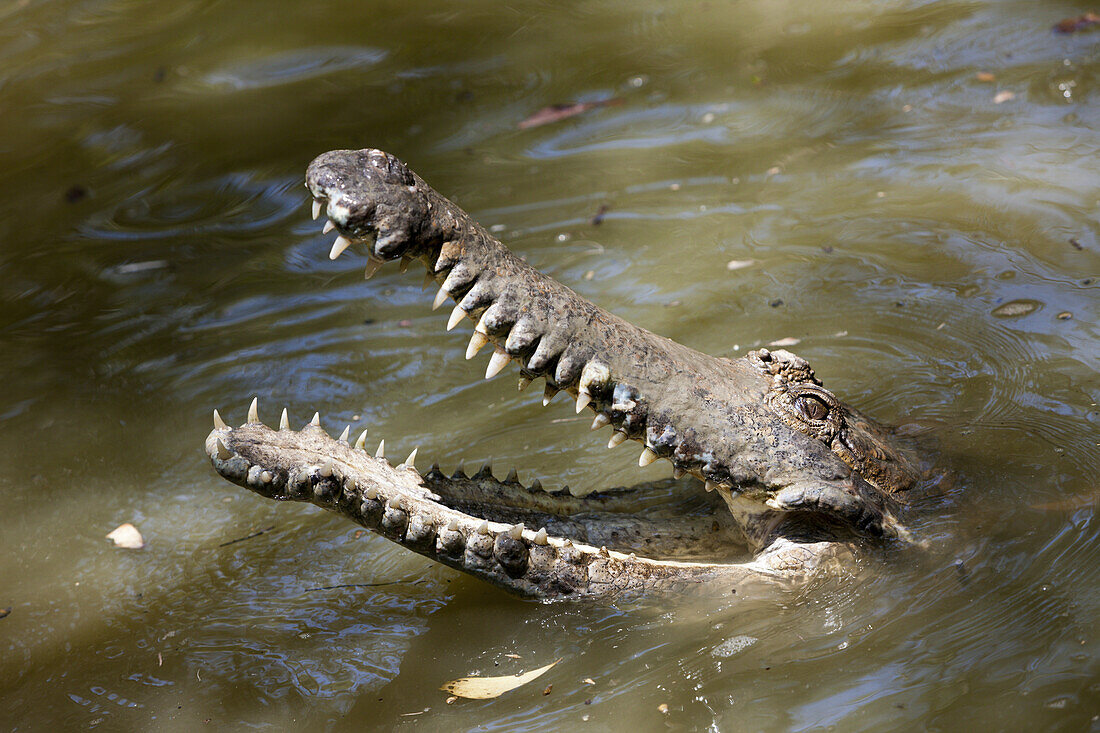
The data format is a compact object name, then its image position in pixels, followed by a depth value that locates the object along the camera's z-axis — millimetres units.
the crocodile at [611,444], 5777
